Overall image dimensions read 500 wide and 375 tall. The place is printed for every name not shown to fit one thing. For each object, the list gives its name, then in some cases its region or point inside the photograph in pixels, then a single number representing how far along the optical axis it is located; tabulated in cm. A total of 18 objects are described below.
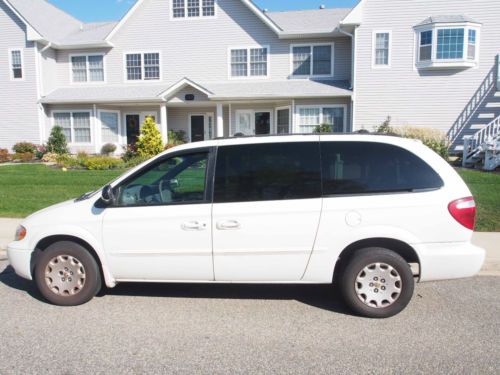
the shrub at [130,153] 1991
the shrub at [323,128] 1919
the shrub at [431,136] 1692
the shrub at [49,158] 2125
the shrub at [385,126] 1870
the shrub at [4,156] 2164
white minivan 418
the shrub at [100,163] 1730
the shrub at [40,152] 2209
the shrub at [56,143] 2236
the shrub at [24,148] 2227
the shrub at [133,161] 1794
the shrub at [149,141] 1922
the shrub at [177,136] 2262
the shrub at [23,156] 2148
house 1886
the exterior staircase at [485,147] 1545
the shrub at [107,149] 2303
